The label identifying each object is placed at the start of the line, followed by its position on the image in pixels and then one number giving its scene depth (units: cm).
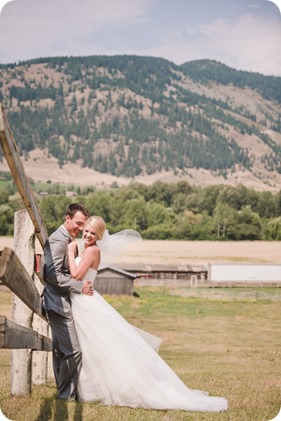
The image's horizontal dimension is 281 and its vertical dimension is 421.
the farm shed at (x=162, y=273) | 3709
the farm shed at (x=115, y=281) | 3438
